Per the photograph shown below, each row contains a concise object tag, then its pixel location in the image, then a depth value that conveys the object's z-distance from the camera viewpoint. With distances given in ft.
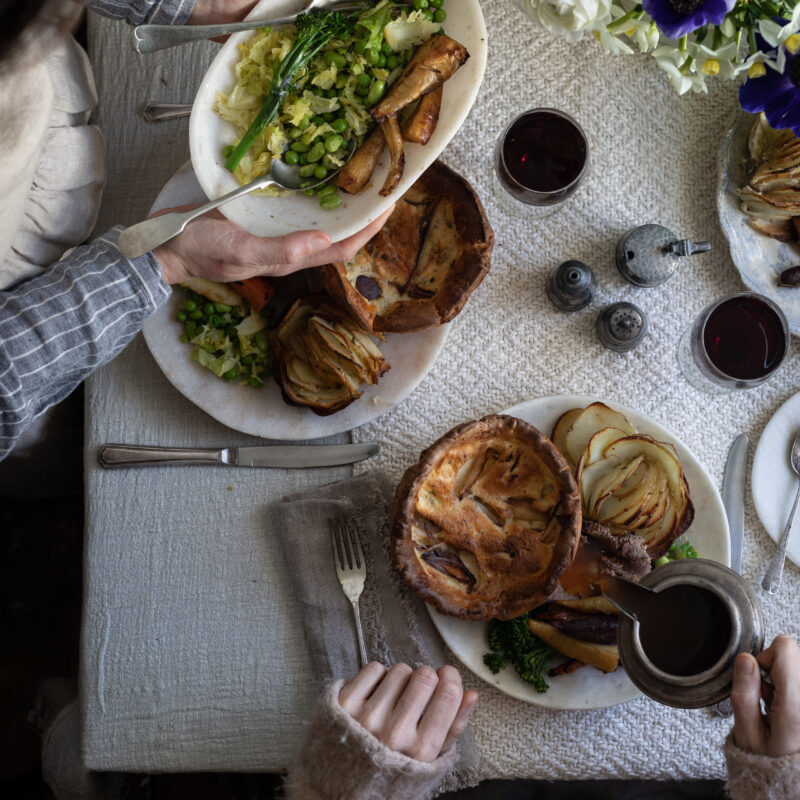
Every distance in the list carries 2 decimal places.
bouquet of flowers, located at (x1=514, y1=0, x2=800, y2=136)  2.85
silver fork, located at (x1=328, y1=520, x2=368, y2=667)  4.79
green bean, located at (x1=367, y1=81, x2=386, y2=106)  3.97
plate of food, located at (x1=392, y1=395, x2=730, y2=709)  4.47
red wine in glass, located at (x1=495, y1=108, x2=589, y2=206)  4.75
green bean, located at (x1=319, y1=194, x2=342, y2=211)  4.14
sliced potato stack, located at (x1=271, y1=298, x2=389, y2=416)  4.53
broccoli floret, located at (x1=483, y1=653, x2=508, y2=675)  4.61
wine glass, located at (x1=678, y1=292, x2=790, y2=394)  4.85
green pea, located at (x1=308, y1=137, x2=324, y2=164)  4.02
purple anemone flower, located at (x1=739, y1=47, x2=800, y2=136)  3.25
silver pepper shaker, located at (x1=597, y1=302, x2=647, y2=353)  4.99
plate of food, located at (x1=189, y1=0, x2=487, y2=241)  3.88
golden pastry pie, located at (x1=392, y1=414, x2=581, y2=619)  4.40
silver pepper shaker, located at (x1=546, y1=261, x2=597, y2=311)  4.88
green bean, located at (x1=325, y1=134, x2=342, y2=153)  4.03
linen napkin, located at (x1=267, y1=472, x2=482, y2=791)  4.77
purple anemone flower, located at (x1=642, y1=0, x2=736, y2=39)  2.78
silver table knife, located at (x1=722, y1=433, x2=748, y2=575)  4.99
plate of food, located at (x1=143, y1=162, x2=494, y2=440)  4.57
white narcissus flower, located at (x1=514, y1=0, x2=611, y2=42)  2.98
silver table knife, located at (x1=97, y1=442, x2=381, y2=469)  4.87
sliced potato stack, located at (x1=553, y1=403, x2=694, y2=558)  4.58
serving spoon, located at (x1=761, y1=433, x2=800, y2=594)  4.94
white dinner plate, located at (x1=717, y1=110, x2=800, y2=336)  4.97
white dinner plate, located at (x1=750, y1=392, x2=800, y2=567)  5.03
